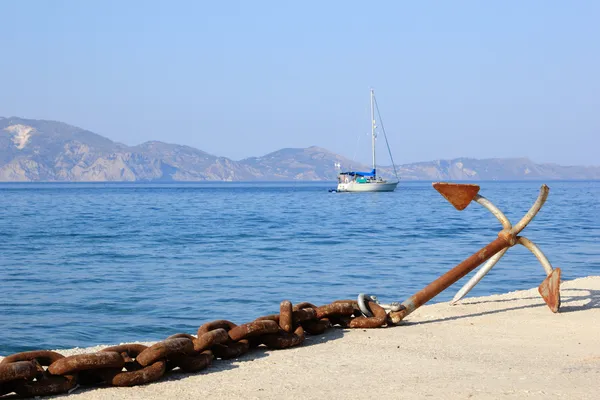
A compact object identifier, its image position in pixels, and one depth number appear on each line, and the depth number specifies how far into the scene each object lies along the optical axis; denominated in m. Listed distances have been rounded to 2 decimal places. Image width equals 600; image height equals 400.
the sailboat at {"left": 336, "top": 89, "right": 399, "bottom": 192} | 92.62
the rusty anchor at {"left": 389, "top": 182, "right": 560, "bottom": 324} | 6.06
